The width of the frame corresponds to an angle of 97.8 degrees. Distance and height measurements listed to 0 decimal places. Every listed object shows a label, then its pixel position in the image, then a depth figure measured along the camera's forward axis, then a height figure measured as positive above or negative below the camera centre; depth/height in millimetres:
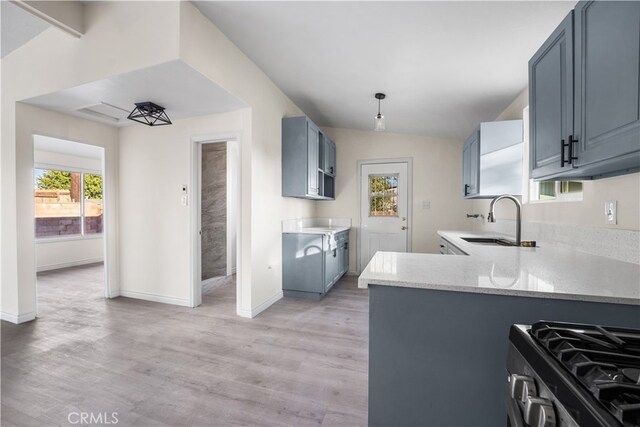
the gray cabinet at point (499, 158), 2842 +526
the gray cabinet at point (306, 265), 3785 -771
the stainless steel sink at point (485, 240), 2925 -342
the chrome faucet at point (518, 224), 2123 -131
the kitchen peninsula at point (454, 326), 1089 -503
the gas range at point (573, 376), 491 -344
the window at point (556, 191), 2038 +143
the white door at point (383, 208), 5043 +13
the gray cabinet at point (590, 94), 1075 +529
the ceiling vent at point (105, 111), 3057 +1136
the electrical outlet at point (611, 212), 1599 -22
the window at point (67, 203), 5426 +135
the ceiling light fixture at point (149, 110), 2974 +1078
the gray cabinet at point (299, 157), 3807 +720
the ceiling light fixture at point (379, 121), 3235 +1016
